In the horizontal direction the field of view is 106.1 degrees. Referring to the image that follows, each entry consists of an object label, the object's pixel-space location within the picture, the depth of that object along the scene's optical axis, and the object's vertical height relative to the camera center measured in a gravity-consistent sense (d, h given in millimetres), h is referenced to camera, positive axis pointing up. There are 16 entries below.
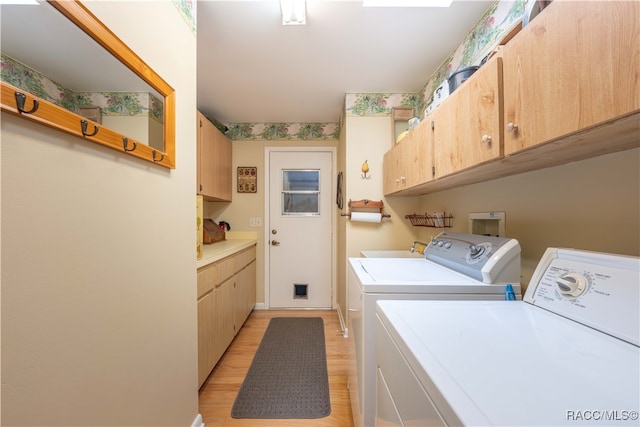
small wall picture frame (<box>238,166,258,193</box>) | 3117 +476
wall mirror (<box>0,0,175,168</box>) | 528 +391
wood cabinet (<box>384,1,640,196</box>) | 504 +327
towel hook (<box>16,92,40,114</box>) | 510 +245
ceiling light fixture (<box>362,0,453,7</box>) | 1331 +1186
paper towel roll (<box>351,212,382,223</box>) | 2258 -15
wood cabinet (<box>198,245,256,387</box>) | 1620 -743
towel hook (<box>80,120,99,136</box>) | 658 +249
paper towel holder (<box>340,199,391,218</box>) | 2309 +100
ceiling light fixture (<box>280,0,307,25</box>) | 1311 +1149
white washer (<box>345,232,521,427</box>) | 1028 -302
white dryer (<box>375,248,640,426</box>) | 395 -312
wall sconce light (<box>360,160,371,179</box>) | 2338 +434
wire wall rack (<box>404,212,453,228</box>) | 1844 -39
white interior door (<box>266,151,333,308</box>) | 3123 -292
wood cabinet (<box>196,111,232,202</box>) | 2186 +560
